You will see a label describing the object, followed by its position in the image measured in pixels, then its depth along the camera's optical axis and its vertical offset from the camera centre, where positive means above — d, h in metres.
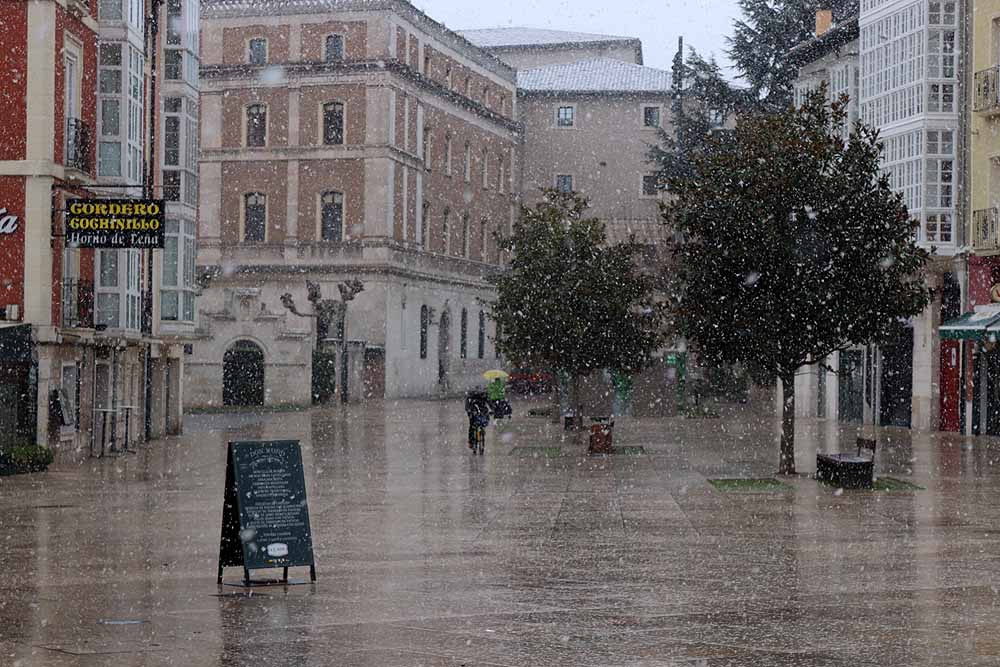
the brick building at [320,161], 73.62 +8.41
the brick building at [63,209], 28.89 +2.35
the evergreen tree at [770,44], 64.81 +12.15
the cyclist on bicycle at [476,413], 32.47 -1.28
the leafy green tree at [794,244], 26.09 +1.70
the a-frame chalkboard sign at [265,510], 13.38 -1.33
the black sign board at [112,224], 28.98 +2.14
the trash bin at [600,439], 32.78 -1.77
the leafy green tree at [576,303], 41.78 +1.18
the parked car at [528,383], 76.12 -1.56
